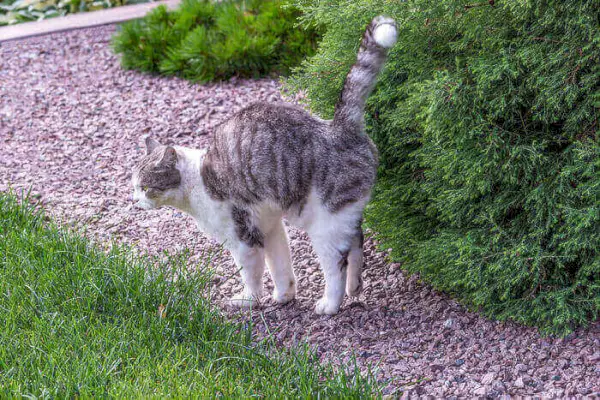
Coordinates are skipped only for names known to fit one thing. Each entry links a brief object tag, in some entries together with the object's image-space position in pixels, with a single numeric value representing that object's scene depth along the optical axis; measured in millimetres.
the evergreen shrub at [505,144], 2938
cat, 3348
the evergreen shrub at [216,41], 6328
